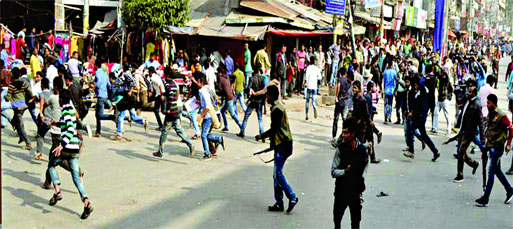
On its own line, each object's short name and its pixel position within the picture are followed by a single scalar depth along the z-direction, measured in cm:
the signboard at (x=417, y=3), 5169
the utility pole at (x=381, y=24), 2582
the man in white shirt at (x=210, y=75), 1498
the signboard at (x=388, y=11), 3999
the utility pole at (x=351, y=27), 2083
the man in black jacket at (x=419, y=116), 1155
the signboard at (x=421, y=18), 5011
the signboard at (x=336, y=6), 1957
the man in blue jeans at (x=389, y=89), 1648
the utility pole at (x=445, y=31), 2983
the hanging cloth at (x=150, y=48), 2129
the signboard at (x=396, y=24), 4175
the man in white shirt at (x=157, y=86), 1327
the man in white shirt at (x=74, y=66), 1644
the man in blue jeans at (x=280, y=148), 779
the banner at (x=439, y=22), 2978
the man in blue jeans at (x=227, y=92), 1350
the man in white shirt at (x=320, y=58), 2170
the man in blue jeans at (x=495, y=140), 831
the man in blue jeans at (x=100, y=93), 1295
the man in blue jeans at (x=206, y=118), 1083
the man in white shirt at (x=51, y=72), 1517
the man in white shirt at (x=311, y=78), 1589
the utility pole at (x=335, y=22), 2075
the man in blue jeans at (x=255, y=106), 1307
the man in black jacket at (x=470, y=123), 956
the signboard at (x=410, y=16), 4605
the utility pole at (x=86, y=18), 2526
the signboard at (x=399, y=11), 4190
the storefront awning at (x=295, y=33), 2075
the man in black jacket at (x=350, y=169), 603
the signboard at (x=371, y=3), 2155
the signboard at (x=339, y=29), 2067
